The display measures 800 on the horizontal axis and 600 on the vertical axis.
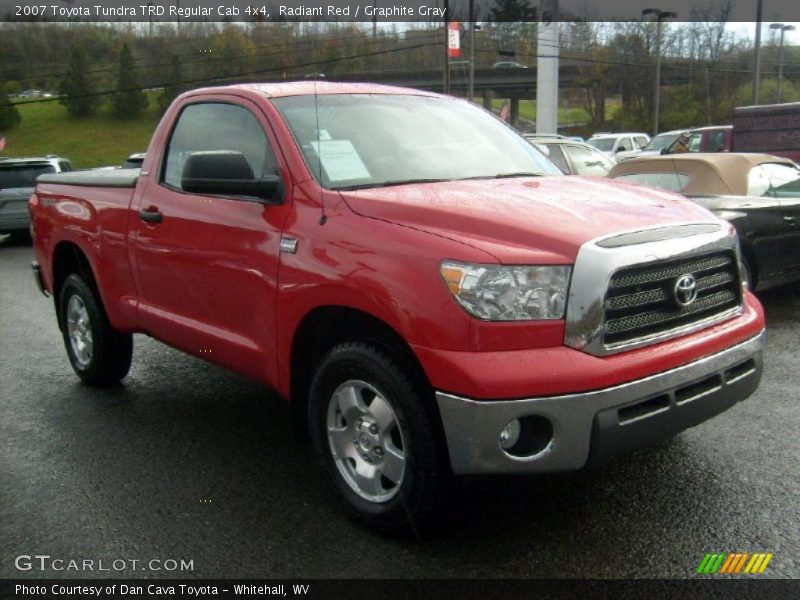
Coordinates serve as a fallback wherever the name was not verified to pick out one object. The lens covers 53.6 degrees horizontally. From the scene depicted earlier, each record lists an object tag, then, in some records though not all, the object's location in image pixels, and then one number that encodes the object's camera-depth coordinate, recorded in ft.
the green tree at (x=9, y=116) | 172.60
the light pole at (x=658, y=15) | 128.47
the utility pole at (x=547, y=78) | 129.33
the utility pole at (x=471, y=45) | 74.72
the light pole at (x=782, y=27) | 145.48
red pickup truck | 9.32
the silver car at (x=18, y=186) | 51.75
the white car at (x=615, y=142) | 90.68
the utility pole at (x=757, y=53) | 101.85
